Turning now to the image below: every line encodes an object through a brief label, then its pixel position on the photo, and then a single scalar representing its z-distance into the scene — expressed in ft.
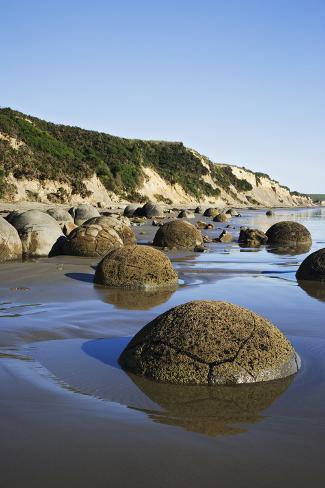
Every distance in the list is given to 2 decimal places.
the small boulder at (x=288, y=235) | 66.18
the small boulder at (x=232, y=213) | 153.99
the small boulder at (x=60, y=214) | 76.20
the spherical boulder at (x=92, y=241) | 45.47
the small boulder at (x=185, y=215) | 125.62
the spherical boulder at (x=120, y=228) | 51.85
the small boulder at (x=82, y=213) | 84.28
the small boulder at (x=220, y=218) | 118.62
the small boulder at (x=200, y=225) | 91.76
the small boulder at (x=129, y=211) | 126.60
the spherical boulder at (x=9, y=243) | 42.34
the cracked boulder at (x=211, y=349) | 14.74
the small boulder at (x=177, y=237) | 57.21
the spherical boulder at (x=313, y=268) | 35.04
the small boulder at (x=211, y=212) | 139.68
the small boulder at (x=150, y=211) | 122.31
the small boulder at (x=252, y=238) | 63.67
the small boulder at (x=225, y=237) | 66.08
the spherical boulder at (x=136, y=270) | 30.51
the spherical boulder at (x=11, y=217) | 56.87
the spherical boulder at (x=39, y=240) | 46.24
